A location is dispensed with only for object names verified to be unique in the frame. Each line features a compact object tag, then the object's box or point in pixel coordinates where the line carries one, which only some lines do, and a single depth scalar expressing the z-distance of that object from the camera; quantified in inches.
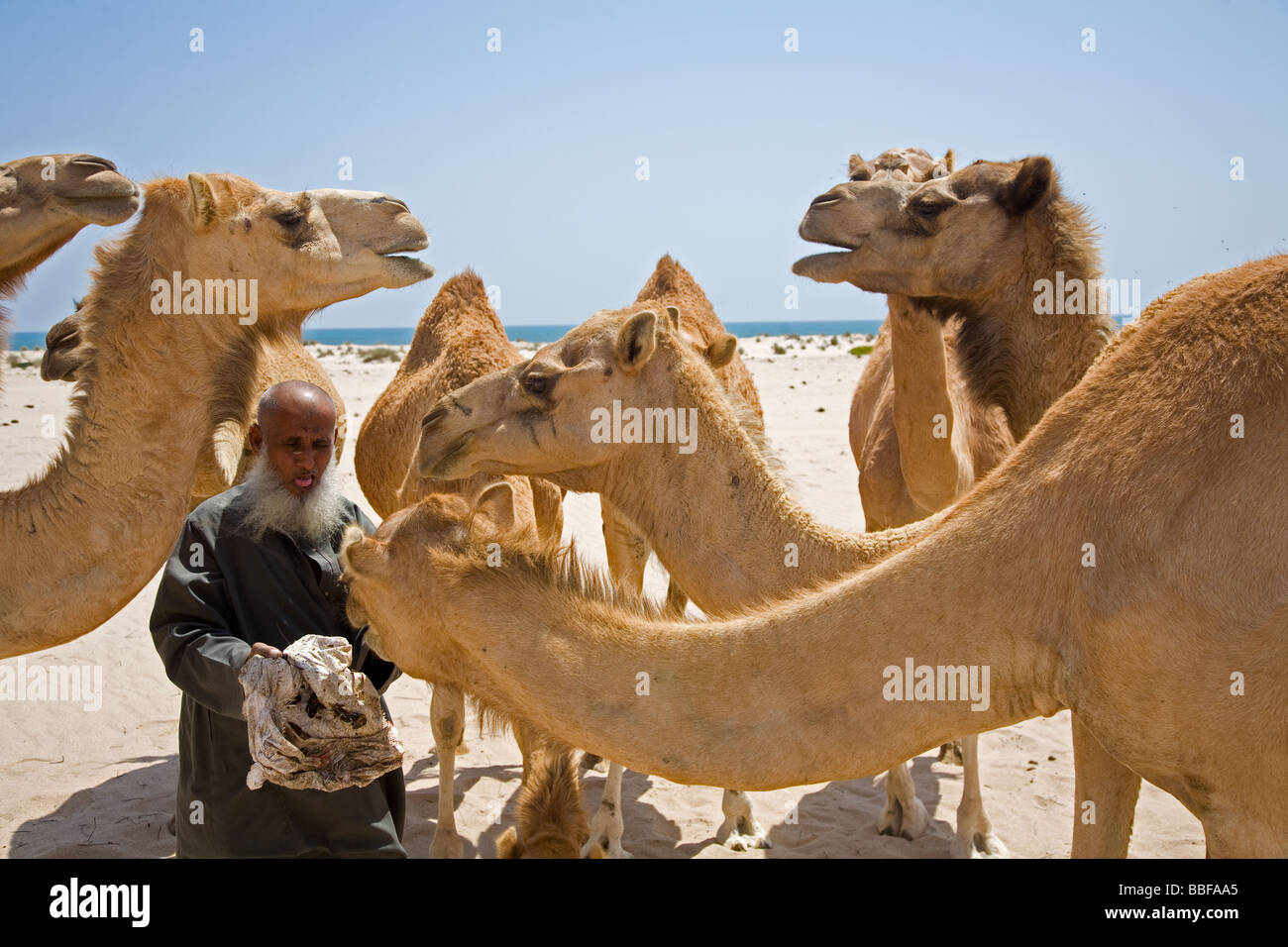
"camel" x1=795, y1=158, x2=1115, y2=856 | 186.1
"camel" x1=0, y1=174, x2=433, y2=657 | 152.2
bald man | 139.3
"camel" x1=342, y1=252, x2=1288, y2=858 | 95.3
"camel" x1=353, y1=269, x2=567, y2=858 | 215.2
